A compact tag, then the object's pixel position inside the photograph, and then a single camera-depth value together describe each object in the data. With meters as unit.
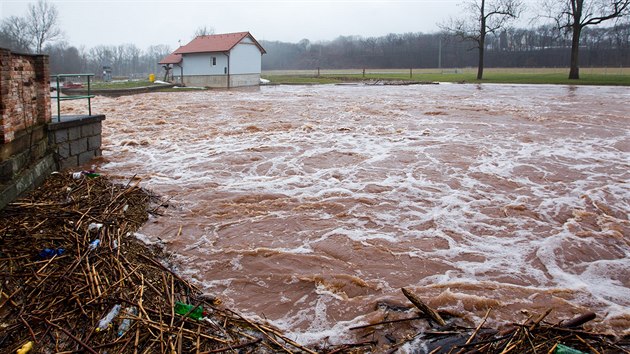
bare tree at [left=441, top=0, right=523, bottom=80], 38.50
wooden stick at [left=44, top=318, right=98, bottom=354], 2.99
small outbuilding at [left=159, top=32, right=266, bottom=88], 40.84
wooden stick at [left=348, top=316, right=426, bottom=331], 3.56
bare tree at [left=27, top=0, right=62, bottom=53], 63.31
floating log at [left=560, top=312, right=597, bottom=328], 3.41
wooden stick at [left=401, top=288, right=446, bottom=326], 3.64
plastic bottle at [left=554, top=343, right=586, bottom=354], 3.04
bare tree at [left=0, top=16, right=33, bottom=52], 60.28
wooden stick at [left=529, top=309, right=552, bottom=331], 3.29
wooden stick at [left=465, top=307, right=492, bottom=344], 3.30
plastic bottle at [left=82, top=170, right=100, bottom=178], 7.37
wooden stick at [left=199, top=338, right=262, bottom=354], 3.10
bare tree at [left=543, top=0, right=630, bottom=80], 31.27
